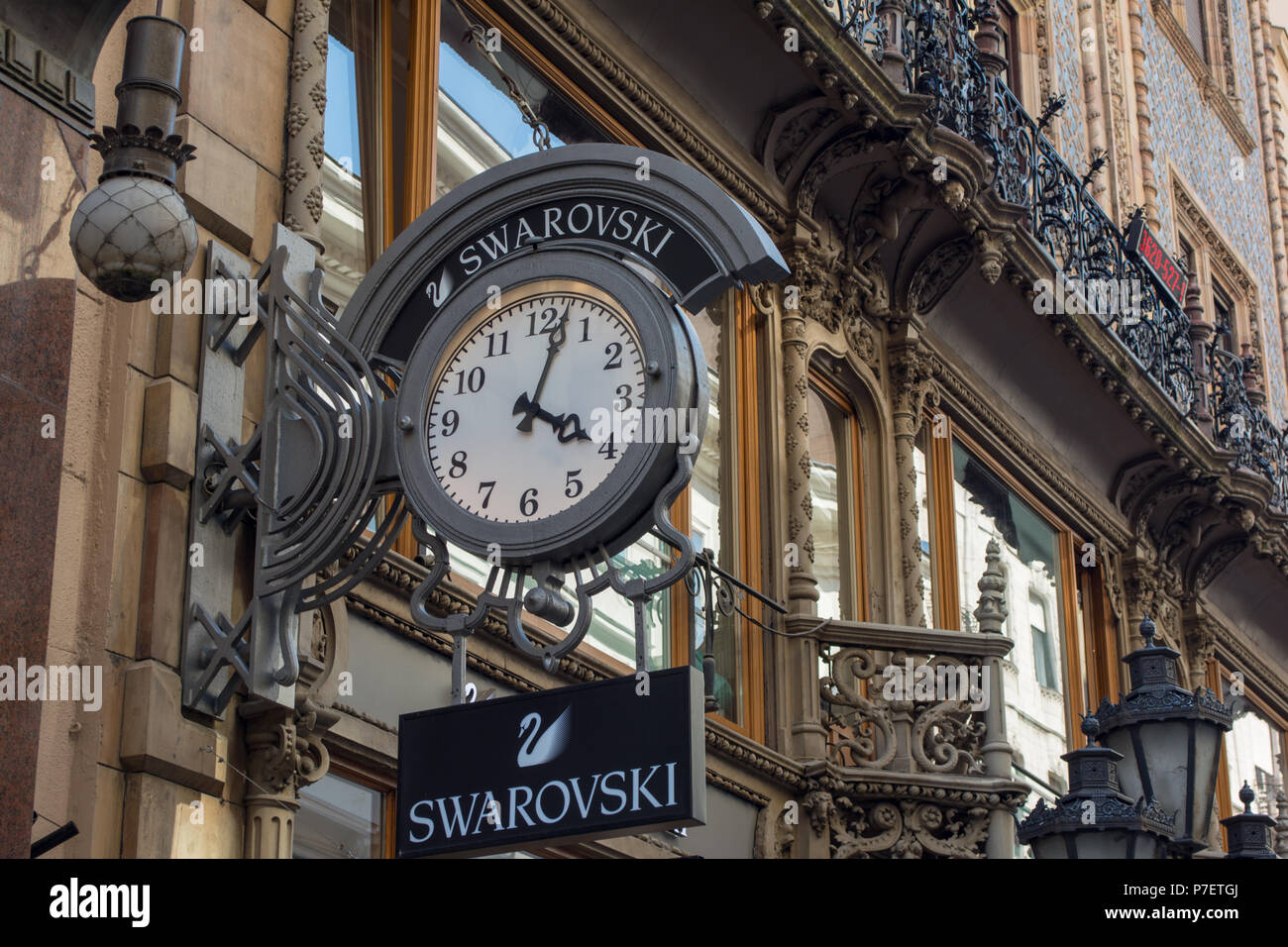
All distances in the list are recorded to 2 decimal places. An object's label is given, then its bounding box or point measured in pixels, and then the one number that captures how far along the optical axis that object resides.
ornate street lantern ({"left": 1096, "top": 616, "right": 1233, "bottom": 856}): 9.41
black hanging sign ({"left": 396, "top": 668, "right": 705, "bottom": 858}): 6.69
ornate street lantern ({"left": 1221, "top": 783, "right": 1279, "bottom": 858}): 11.64
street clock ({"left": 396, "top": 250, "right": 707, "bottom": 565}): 7.00
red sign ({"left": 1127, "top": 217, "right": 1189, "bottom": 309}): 19.58
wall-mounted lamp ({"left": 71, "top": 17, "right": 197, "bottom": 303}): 6.71
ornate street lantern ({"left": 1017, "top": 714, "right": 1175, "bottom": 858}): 8.91
